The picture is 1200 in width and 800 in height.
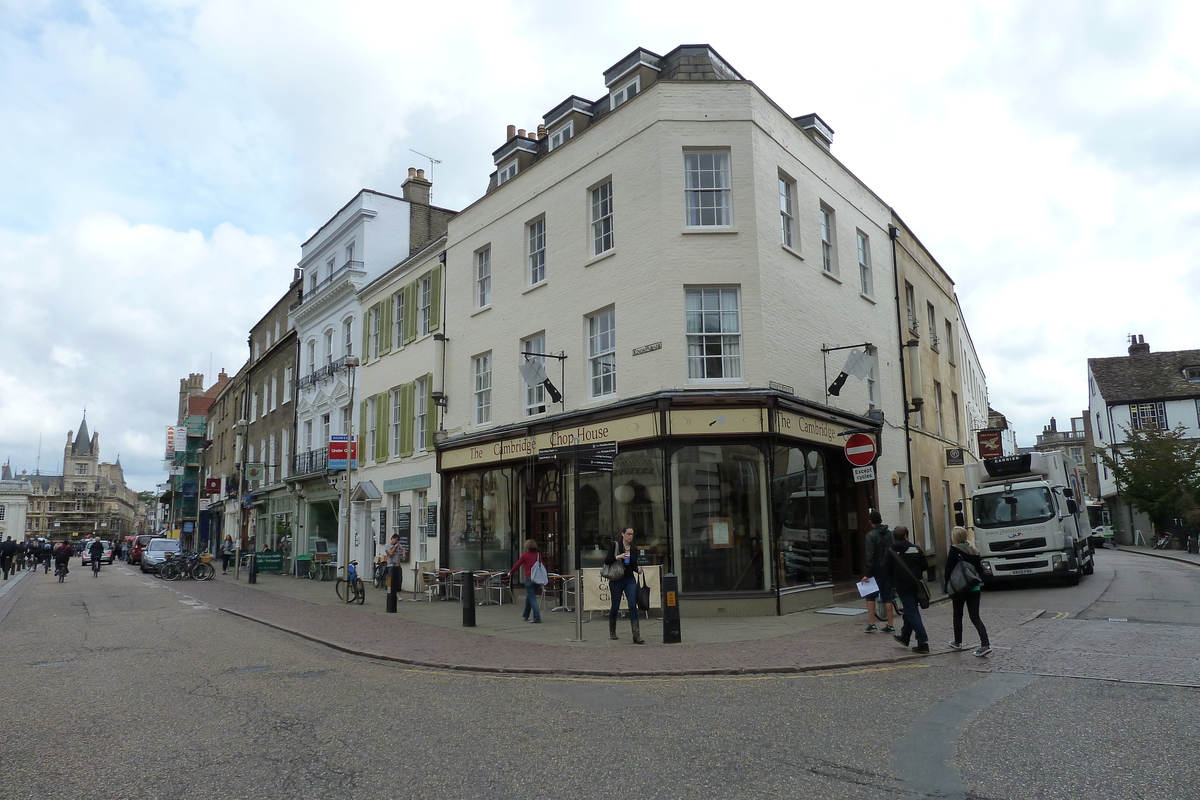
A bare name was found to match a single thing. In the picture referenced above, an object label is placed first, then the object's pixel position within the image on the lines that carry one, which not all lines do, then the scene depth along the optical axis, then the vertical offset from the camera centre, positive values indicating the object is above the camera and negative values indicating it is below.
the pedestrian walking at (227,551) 40.29 -1.59
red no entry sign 13.97 +0.90
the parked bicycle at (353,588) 20.02 -1.77
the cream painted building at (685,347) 15.16 +3.40
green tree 38.41 +0.90
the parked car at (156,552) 37.84 -1.42
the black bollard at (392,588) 17.42 -1.55
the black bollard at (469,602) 14.80 -1.61
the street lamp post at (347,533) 26.61 -0.58
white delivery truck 19.20 -0.54
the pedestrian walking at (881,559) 11.62 -0.82
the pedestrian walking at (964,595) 10.12 -1.20
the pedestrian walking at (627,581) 12.00 -1.07
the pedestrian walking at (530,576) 14.99 -1.18
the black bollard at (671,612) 11.74 -1.50
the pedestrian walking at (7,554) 31.64 -1.13
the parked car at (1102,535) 51.79 -2.52
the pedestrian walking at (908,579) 10.56 -1.01
